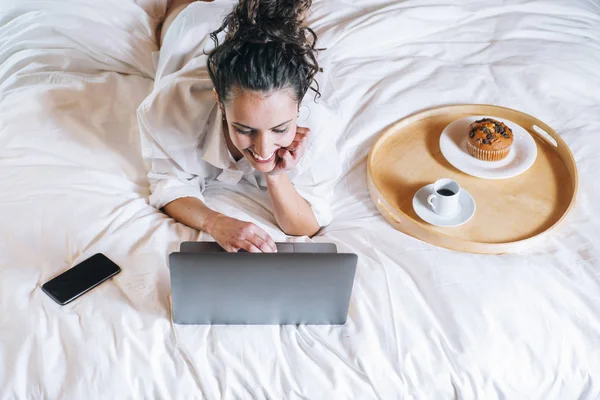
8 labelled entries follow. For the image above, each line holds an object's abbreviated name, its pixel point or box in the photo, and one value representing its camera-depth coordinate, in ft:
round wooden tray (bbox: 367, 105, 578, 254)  4.75
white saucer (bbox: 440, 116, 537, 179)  5.27
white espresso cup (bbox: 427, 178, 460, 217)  4.80
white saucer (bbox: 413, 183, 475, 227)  4.84
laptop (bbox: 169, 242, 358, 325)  3.80
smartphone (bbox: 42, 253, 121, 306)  4.20
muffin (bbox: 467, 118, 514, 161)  5.22
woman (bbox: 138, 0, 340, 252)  4.16
